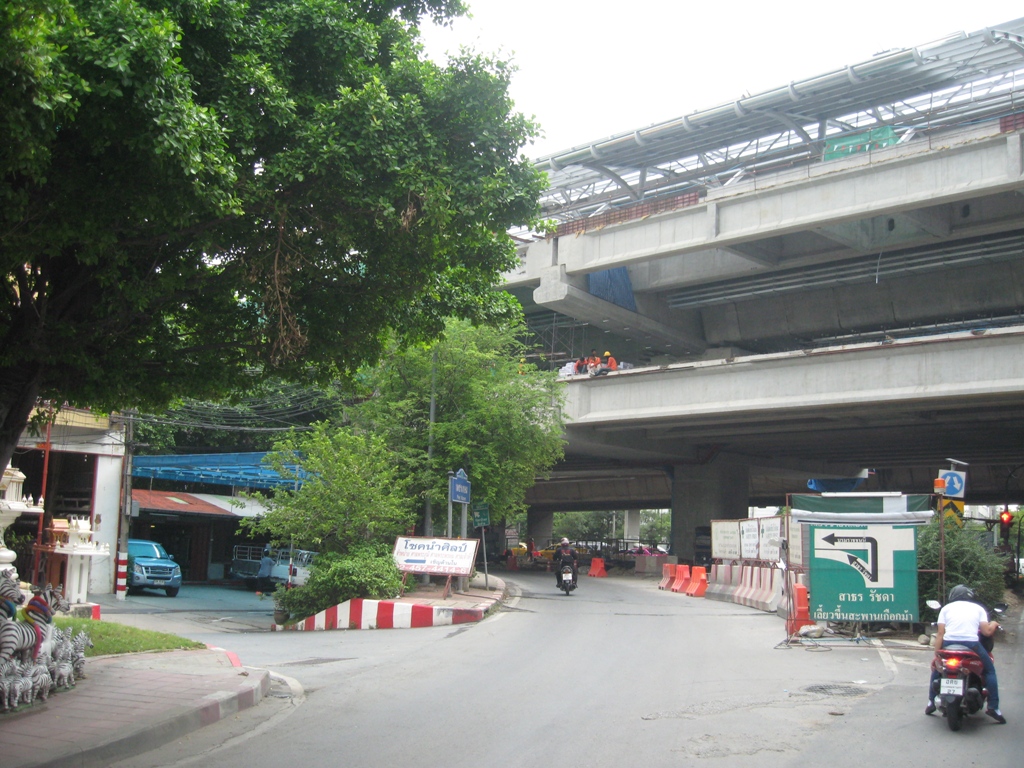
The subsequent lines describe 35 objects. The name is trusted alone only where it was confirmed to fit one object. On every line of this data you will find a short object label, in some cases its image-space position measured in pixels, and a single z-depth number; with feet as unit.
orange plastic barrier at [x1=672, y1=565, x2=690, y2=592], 93.61
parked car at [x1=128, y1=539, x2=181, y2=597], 94.53
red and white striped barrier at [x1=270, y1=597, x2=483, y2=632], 60.39
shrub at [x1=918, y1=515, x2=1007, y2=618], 50.83
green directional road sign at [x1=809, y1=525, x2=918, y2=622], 48.24
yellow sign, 55.77
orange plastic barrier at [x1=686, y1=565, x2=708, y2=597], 88.22
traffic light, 104.94
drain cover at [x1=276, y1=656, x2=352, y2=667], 43.14
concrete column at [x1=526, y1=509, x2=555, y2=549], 237.86
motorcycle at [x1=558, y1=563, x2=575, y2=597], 84.74
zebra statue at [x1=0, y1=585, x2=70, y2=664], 26.53
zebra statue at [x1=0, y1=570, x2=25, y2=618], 27.17
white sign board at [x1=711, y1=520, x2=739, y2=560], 82.79
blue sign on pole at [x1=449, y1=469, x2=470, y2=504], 69.92
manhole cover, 33.17
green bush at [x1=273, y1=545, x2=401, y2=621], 63.16
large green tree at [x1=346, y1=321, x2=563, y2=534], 79.05
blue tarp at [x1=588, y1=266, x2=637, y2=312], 108.27
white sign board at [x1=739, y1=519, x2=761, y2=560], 75.00
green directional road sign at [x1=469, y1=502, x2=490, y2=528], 81.56
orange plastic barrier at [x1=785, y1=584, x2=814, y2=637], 49.67
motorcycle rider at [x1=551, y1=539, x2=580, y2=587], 86.02
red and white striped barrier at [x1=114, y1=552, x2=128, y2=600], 86.94
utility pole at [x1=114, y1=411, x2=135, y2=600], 91.74
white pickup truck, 92.28
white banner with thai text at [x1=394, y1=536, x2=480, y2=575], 68.80
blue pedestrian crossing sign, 56.70
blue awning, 108.06
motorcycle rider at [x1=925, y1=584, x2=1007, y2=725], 27.81
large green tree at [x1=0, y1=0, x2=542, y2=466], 22.66
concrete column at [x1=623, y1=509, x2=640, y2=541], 326.44
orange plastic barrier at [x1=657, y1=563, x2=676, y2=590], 98.22
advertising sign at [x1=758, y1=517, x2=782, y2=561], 68.03
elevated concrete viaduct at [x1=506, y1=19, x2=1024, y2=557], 83.30
